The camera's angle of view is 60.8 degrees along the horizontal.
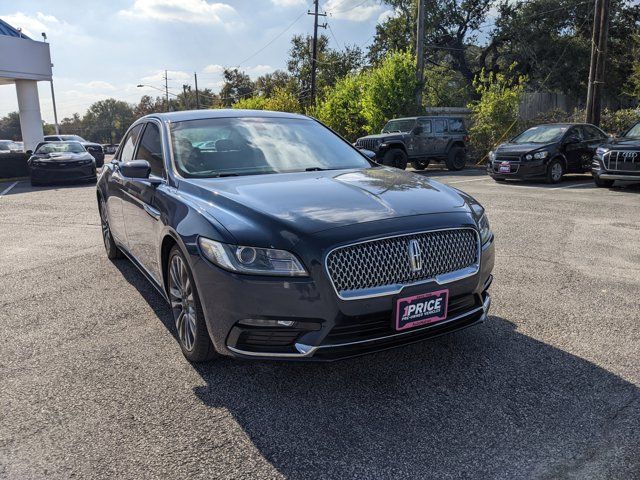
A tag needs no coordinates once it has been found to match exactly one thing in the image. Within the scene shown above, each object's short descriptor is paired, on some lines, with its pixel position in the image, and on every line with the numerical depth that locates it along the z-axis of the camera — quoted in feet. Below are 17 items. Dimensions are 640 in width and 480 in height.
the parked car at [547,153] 44.19
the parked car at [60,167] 56.24
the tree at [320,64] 159.94
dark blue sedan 9.25
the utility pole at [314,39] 118.86
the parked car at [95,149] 92.73
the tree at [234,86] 250.16
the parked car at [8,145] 99.77
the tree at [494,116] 67.87
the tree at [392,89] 74.54
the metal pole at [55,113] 166.42
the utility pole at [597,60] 55.72
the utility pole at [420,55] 74.43
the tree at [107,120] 412.77
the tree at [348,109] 84.23
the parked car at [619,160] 37.52
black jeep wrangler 59.47
